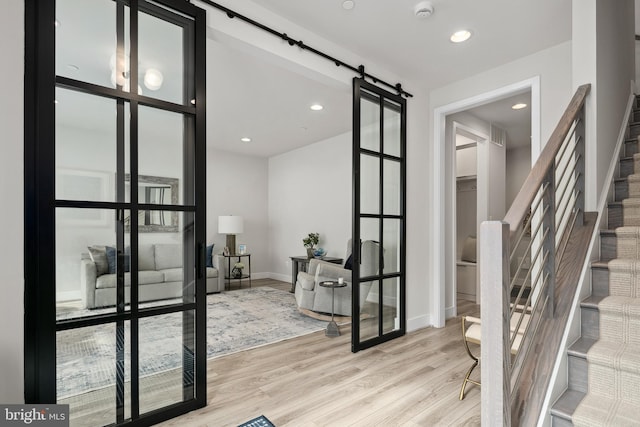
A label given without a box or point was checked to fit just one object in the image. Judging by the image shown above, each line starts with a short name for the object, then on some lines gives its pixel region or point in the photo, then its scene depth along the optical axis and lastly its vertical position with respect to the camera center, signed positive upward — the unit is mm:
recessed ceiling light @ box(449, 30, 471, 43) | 2691 +1469
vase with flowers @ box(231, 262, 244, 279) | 6461 -1146
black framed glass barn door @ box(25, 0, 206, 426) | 1595 +27
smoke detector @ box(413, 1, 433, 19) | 2338 +1460
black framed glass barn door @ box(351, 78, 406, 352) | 3115 -12
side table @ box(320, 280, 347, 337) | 3547 -1222
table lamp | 6504 -214
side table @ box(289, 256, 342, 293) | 5793 -896
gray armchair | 4098 -975
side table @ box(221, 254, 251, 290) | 6317 -1185
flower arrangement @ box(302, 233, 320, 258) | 6175 -514
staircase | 1316 -588
